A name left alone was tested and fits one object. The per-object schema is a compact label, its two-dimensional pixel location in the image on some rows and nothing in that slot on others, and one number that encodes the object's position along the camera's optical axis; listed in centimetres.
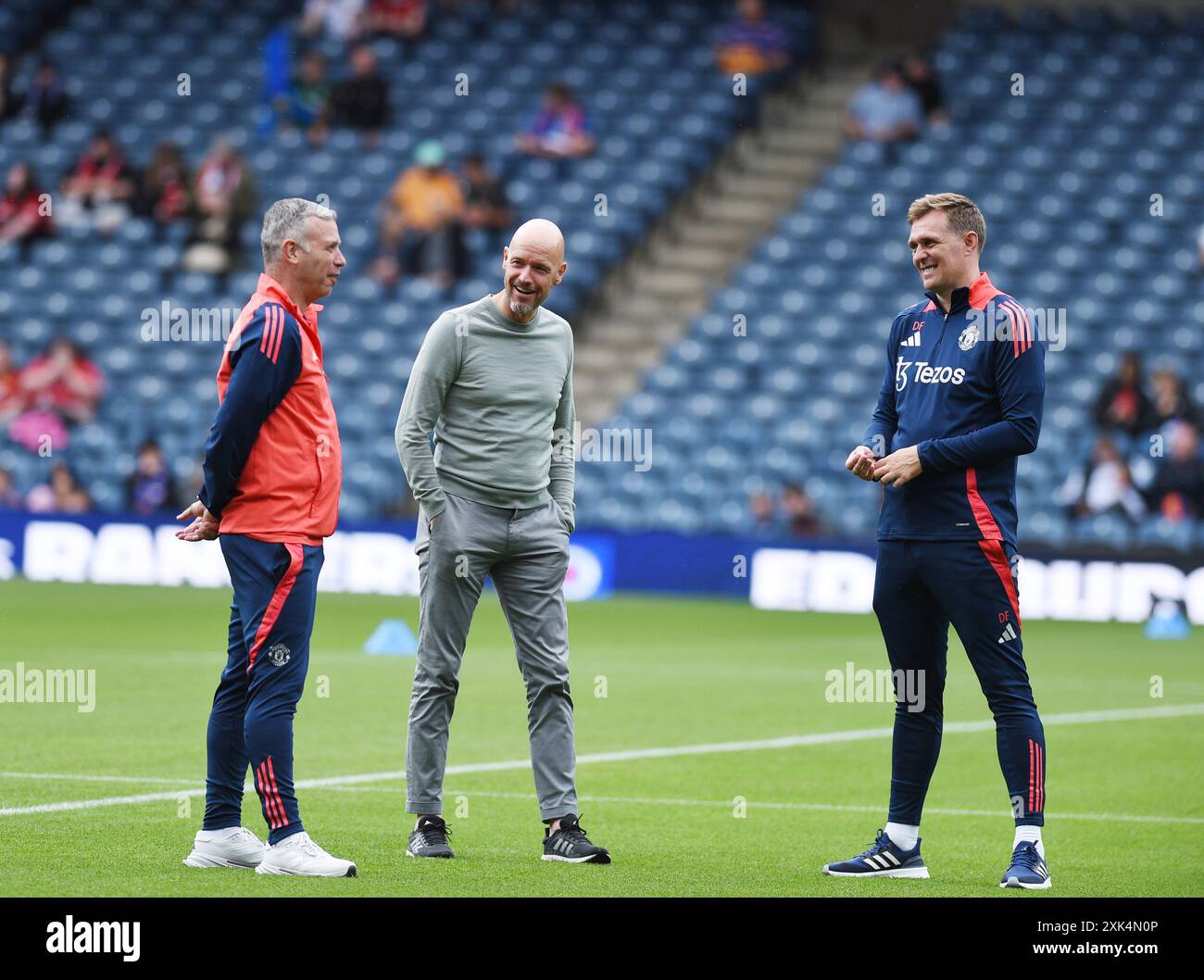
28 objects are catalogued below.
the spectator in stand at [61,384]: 2570
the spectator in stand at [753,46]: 2941
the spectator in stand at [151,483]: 2372
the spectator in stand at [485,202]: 2692
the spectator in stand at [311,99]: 2930
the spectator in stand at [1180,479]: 2134
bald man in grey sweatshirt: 773
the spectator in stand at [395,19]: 3056
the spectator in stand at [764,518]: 2269
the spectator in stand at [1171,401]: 2184
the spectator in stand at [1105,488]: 2164
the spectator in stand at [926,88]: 2784
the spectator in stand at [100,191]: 2833
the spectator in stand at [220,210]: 2741
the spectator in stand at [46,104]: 2948
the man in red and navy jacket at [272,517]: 705
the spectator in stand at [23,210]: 2803
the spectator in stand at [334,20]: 3014
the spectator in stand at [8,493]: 2455
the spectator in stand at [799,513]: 2250
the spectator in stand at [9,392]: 2562
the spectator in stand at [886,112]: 2778
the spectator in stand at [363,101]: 2909
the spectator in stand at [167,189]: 2808
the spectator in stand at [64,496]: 2409
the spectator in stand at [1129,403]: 2214
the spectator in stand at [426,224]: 2702
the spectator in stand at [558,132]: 2838
